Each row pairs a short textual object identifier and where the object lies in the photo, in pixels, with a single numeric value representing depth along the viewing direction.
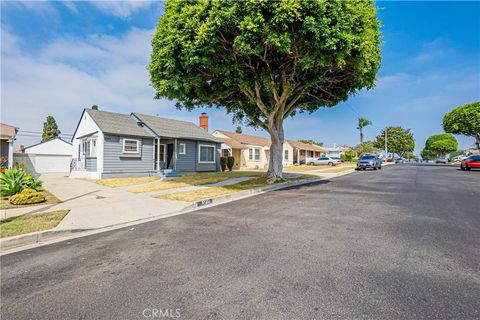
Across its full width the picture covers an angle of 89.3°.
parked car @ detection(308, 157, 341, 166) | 40.10
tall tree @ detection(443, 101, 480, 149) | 39.69
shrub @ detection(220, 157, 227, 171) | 26.12
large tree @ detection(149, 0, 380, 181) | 8.98
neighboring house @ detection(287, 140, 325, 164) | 45.75
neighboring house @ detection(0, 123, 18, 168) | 17.33
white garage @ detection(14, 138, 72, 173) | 27.98
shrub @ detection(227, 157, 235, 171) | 26.49
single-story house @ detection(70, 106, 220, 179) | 18.30
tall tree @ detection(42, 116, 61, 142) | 47.47
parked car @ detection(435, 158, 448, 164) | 50.89
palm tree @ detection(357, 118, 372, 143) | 70.00
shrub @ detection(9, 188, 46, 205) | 8.95
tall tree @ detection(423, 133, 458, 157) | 74.94
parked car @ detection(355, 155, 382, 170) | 26.30
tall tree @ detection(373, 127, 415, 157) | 78.00
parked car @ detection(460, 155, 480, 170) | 22.79
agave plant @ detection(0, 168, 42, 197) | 10.61
